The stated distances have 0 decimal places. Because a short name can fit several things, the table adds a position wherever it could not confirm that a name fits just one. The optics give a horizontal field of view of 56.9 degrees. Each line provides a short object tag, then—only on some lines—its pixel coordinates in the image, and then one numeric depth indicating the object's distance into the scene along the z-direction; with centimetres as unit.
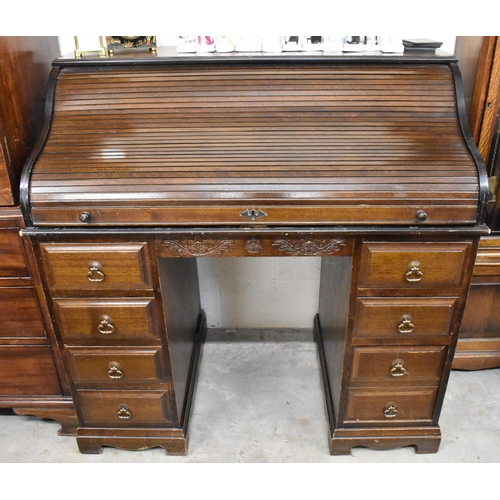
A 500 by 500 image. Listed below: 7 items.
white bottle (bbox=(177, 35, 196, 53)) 171
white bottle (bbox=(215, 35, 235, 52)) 171
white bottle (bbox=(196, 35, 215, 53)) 170
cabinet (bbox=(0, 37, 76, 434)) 163
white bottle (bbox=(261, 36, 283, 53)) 169
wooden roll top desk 147
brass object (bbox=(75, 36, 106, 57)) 173
